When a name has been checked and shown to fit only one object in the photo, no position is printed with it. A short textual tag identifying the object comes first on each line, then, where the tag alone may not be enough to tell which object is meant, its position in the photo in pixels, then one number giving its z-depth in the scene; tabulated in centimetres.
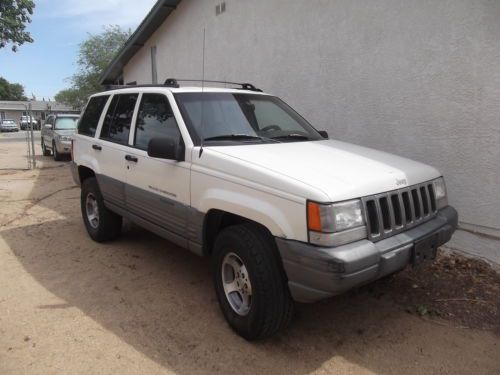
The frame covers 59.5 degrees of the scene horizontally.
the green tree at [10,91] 9157
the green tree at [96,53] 3288
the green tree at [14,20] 2966
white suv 283
